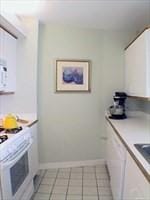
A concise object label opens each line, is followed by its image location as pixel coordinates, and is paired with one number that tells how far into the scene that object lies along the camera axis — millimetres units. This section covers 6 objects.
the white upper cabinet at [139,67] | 1434
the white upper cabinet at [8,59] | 1673
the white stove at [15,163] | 1100
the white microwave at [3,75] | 1606
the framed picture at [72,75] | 2277
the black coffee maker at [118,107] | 2083
